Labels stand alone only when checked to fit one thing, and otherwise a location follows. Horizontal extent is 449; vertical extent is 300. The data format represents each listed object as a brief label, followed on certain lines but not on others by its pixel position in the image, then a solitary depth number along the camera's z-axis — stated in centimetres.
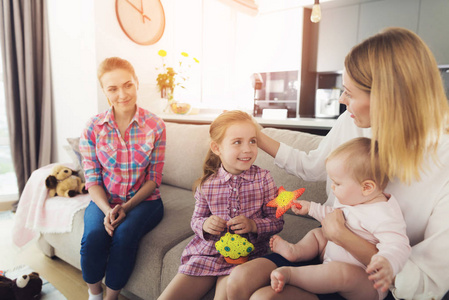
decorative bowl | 306
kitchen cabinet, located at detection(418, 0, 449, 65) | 359
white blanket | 178
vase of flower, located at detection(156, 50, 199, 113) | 312
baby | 80
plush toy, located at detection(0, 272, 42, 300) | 155
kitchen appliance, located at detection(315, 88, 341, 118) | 430
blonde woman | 78
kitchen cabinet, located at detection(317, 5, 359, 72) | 418
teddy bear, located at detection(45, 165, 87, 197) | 194
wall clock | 288
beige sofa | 135
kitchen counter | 193
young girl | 108
